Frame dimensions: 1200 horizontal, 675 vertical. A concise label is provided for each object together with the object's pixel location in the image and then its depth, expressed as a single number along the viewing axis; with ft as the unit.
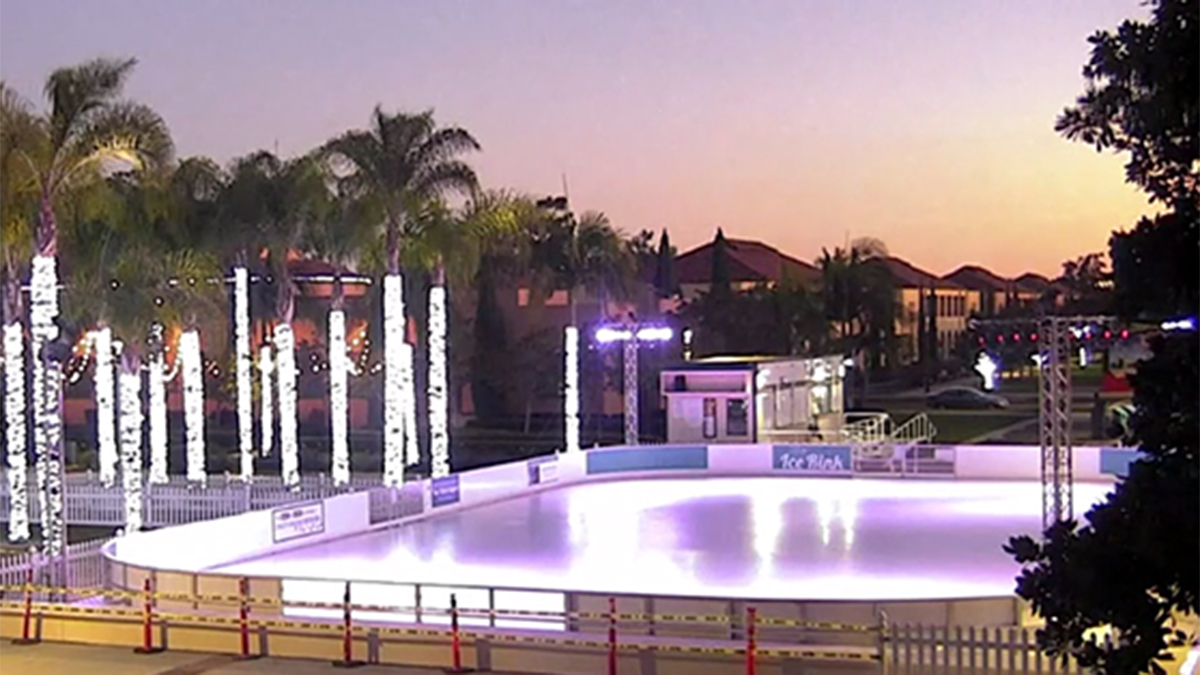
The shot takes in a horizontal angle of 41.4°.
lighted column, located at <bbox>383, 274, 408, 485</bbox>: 116.37
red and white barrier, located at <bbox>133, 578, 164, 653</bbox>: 52.95
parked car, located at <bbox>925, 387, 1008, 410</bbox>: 223.92
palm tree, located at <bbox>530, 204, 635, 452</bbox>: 172.04
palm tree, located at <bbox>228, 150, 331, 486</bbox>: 124.88
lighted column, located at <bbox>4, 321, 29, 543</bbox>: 86.69
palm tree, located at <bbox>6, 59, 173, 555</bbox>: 77.92
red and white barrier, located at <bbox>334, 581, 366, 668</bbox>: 49.49
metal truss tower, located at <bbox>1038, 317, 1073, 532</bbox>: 69.10
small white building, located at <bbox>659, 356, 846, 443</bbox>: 145.07
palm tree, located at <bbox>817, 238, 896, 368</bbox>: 247.50
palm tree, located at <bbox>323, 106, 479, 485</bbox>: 121.90
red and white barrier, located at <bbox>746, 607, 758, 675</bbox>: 43.73
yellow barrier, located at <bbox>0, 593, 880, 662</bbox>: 44.18
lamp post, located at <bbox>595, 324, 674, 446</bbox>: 133.18
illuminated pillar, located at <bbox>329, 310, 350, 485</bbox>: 115.24
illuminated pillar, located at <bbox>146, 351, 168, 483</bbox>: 109.60
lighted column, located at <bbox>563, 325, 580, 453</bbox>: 133.18
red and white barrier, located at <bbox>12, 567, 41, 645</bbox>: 55.01
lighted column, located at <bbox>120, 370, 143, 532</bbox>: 93.04
